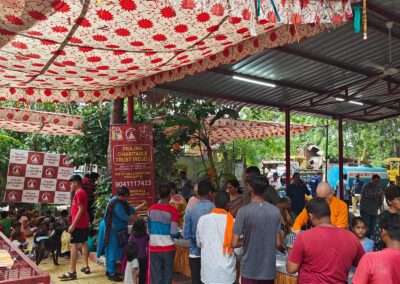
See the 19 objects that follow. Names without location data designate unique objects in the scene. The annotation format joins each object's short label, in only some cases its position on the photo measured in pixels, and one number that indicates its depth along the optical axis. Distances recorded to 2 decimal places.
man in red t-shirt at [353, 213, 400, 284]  2.26
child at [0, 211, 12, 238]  7.08
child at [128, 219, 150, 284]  4.82
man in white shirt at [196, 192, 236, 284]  3.58
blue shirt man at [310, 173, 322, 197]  14.72
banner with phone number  6.17
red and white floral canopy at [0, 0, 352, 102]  2.67
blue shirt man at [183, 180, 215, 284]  4.06
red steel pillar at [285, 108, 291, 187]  10.71
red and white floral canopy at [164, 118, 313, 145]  9.48
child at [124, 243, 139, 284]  4.70
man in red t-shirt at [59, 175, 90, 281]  5.88
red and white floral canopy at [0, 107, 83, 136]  8.16
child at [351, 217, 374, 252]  3.69
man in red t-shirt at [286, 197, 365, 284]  2.56
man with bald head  4.18
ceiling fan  6.75
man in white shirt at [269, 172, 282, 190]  16.04
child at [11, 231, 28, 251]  6.68
